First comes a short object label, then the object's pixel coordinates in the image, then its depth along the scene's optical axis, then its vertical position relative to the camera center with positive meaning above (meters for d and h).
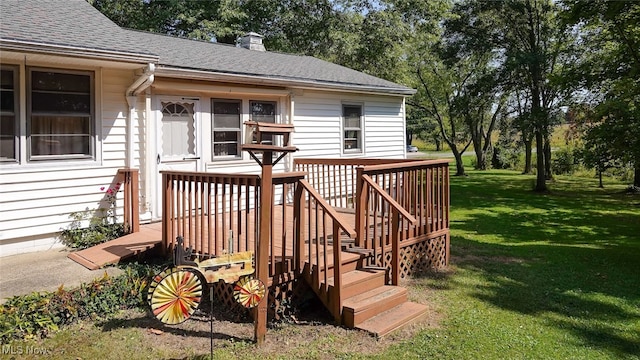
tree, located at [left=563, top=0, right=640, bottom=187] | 8.77 +2.38
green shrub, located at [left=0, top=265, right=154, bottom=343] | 3.66 -1.19
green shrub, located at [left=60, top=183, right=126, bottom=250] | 6.27 -0.75
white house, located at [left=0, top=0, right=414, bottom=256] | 5.82 +1.12
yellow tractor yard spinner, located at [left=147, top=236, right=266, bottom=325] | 3.24 -0.86
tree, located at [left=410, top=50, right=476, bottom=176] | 23.85 +5.56
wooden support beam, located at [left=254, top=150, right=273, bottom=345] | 3.82 -0.54
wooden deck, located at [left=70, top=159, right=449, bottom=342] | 4.20 -0.81
